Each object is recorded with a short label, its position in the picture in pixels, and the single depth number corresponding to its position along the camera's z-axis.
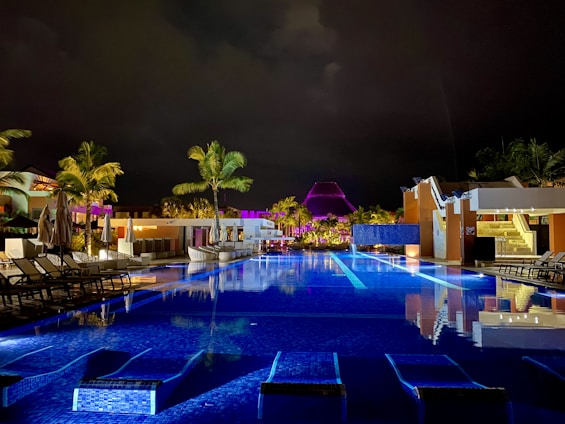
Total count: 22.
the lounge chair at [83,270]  10.15
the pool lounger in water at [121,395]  3.48
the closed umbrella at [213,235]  25.63
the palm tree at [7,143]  15.87
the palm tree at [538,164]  32.12
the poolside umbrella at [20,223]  21.58
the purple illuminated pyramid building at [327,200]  132.38
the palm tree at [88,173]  19.50
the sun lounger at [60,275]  9.14
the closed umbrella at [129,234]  18.92
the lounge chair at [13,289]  7.30
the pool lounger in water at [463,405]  3.23
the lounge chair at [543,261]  13.92
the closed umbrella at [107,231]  17.22
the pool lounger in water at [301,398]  3.33
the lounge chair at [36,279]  8.47
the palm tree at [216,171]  24.84
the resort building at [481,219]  17.98
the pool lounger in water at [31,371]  3.68
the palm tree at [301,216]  59.78
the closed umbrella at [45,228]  11.42
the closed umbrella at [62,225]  11.12
